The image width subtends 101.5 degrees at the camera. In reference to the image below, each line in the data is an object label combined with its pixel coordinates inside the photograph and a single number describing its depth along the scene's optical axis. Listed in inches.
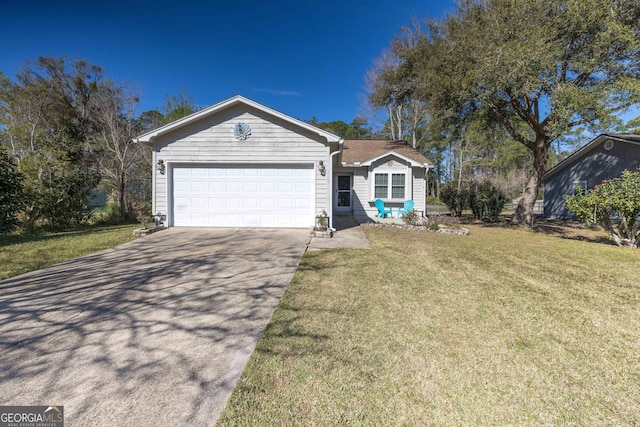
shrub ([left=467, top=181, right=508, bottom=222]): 525.0
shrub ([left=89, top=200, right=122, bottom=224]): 444.5
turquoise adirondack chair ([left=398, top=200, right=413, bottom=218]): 466.6
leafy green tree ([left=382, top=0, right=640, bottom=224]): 326.0
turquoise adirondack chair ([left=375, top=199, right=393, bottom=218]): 469.1
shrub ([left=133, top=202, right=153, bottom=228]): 435.7
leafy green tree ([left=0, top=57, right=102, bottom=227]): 358.0
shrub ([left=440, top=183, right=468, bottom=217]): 591.8
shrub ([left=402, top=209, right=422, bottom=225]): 403.5
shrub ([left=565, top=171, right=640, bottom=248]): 268.7
